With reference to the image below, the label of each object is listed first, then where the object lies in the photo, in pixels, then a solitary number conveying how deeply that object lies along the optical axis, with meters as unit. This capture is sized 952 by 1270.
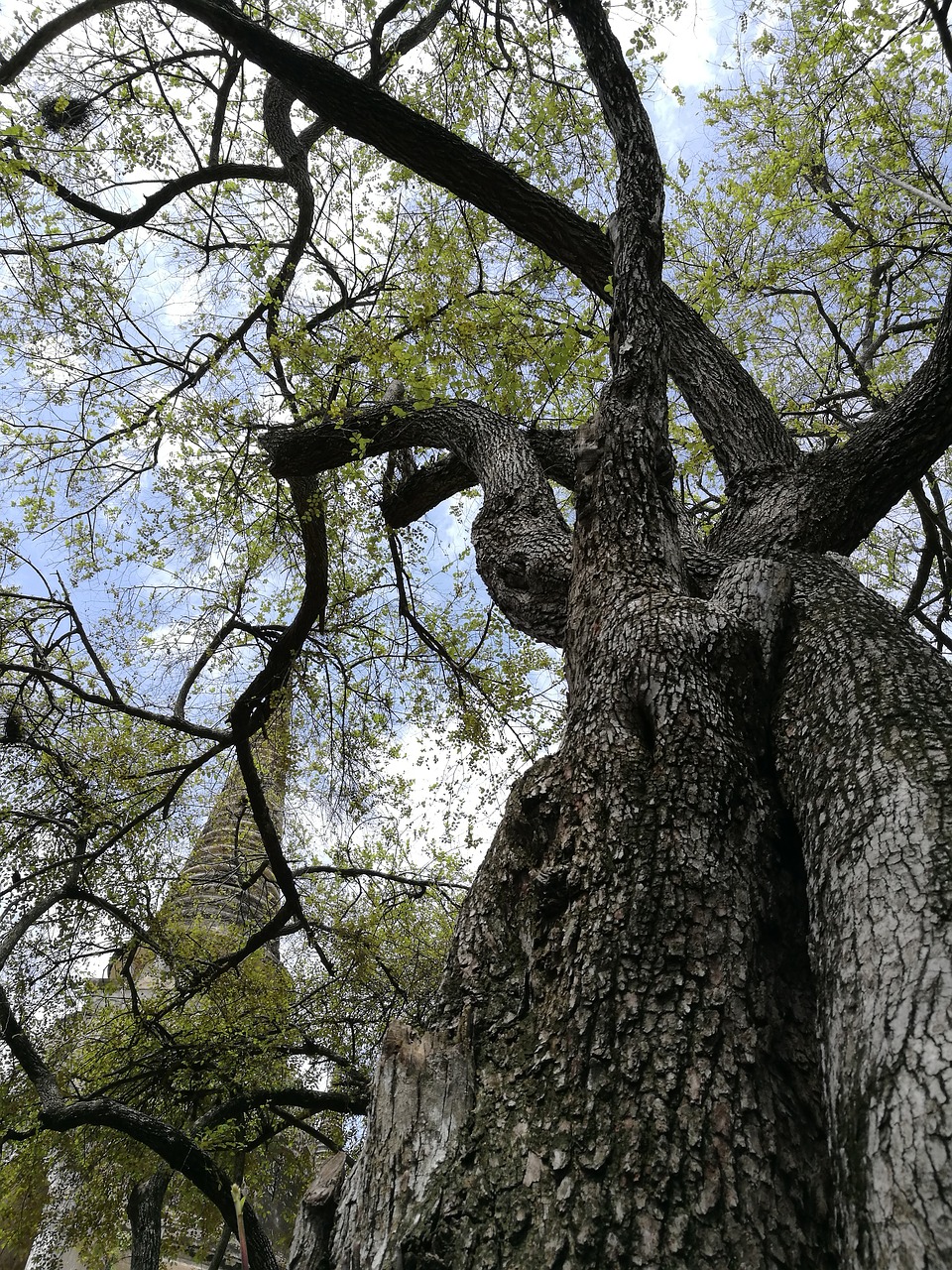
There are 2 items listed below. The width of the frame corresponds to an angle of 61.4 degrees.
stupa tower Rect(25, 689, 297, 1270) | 8.52
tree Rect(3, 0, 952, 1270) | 1.74
